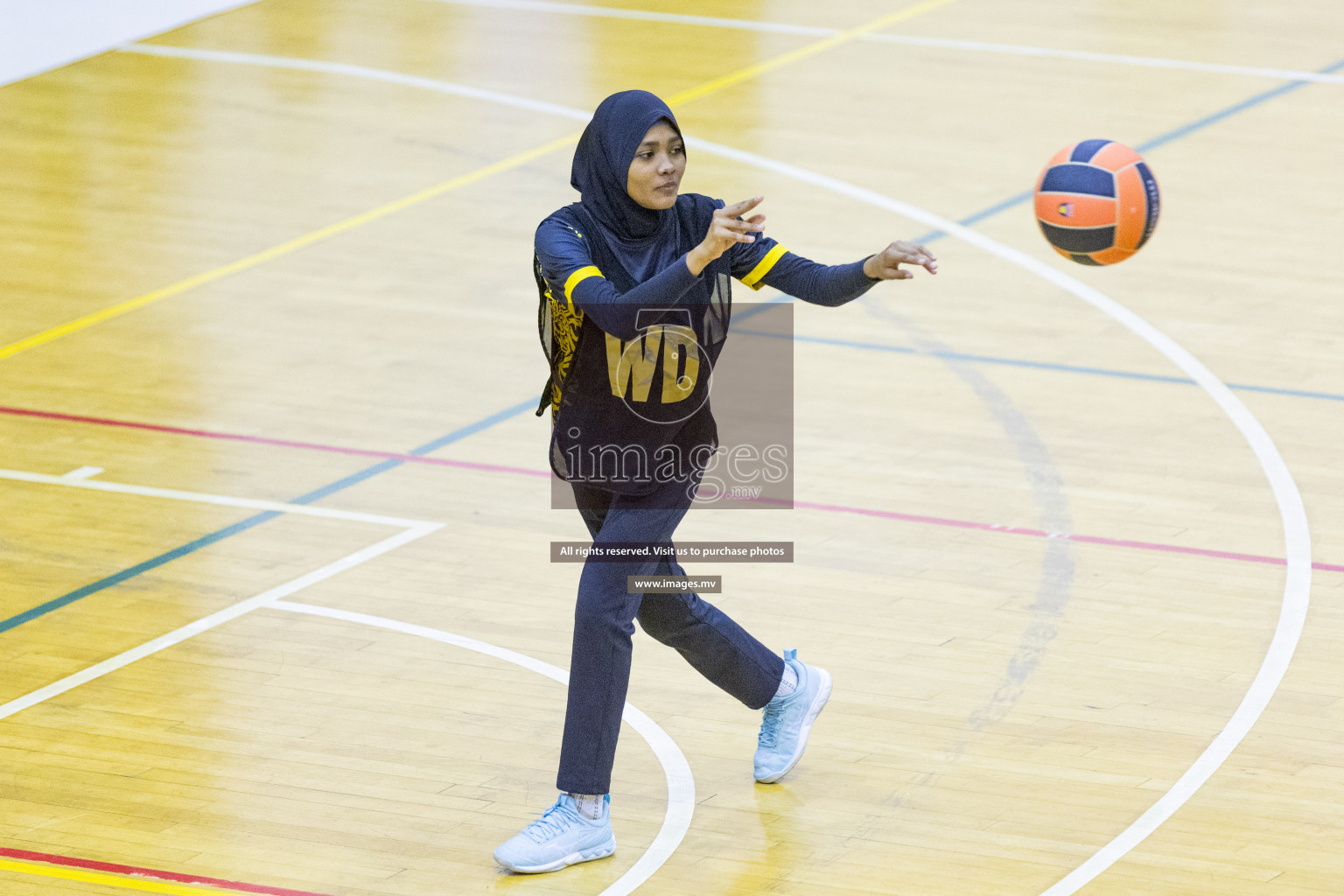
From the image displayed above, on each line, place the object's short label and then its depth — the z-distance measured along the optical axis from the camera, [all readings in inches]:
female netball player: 419.5
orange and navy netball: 524.7
